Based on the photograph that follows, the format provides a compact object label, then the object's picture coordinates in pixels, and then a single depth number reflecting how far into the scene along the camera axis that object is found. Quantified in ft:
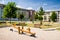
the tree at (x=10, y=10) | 38.57
